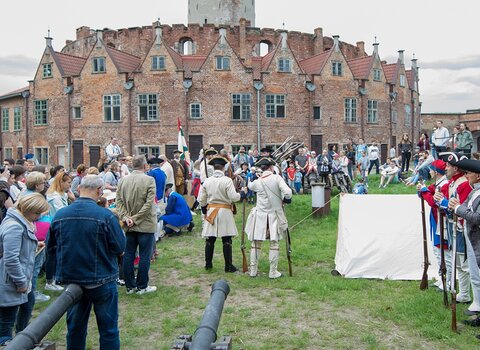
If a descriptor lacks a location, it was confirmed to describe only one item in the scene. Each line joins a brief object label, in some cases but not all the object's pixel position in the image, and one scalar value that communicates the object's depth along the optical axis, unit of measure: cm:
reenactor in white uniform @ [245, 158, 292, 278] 891
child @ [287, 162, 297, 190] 2058
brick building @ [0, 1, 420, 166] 3522
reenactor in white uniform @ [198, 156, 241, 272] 923
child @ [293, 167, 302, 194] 2083
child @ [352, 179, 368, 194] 1591
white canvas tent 895
